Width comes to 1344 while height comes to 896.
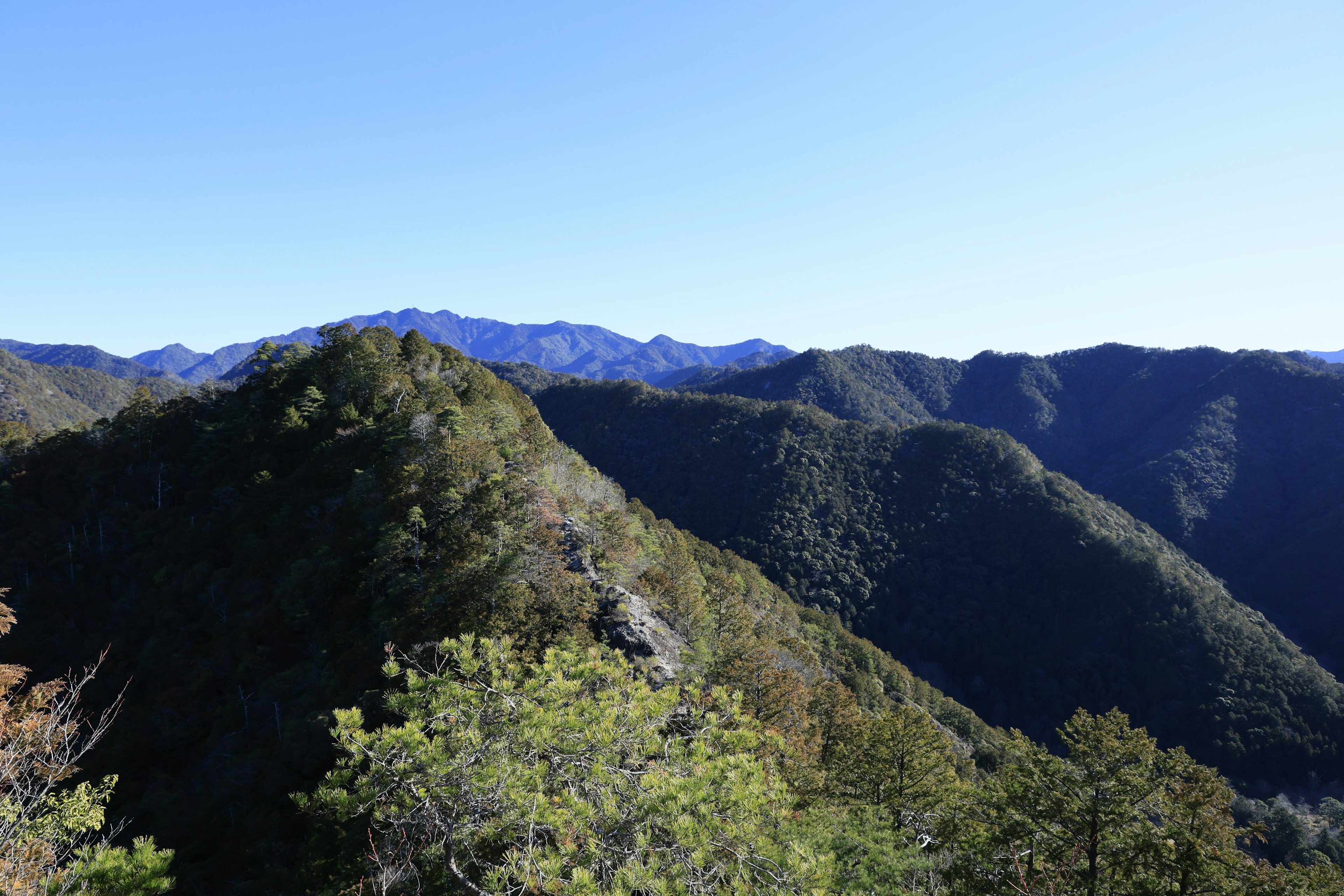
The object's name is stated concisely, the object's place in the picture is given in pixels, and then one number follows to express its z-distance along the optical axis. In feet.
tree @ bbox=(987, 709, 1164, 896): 61.11
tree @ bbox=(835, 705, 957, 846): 88.69
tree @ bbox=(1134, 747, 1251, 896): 57.57
